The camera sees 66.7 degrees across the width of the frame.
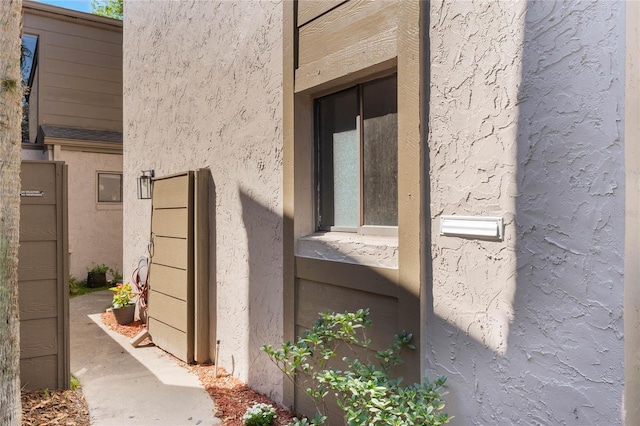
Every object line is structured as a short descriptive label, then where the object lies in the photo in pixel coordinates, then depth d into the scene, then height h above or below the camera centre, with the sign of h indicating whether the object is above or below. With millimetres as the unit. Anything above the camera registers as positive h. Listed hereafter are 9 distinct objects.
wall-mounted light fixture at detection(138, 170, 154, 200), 6773 +358
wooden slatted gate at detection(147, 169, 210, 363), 5234 -679
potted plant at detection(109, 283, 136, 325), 7148 -1433
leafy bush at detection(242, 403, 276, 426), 3670 -1571
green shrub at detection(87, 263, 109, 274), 10584 -1296
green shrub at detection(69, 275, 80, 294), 9921 -1574
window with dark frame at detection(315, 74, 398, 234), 3182 +364
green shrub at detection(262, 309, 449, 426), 2270 -902
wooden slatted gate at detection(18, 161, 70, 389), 4250 -593
